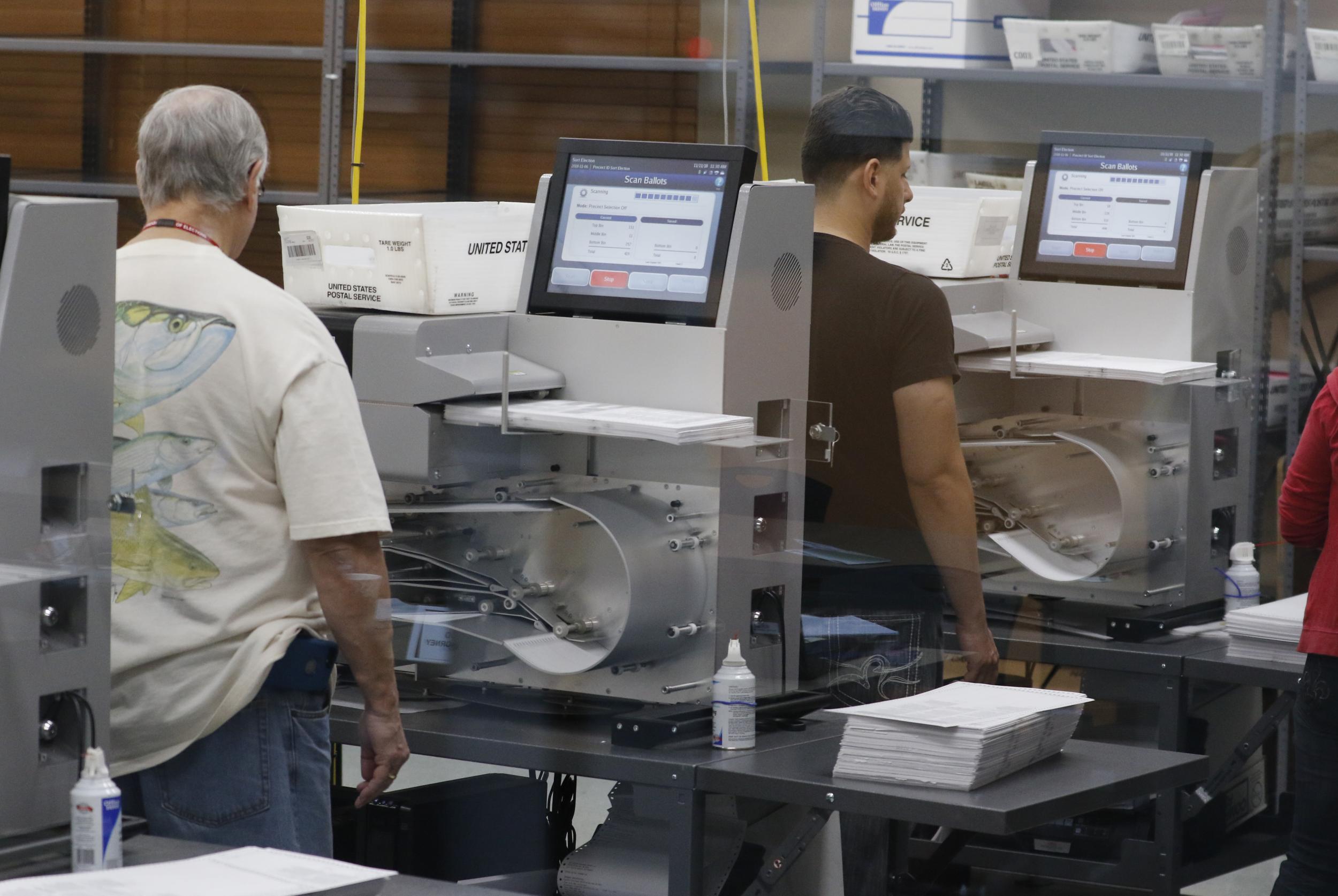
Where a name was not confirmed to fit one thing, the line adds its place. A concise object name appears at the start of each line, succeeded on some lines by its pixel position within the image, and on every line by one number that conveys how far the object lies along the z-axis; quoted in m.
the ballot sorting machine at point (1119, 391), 6.29
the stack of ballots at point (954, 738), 4.34
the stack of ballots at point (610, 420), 4.64
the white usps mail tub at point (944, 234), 6.50
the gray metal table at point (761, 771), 4.33
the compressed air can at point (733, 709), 4.87
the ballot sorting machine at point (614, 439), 4.95
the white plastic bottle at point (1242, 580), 6.54
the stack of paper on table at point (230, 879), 2.92
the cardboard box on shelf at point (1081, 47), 7.39
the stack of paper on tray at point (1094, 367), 6.09
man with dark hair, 5.51
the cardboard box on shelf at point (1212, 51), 7.02
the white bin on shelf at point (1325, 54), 6.87
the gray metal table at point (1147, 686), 6.15
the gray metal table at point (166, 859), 3.11
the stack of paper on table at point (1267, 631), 5.89
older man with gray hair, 3.97
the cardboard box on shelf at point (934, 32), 7.77
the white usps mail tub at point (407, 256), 5.14
